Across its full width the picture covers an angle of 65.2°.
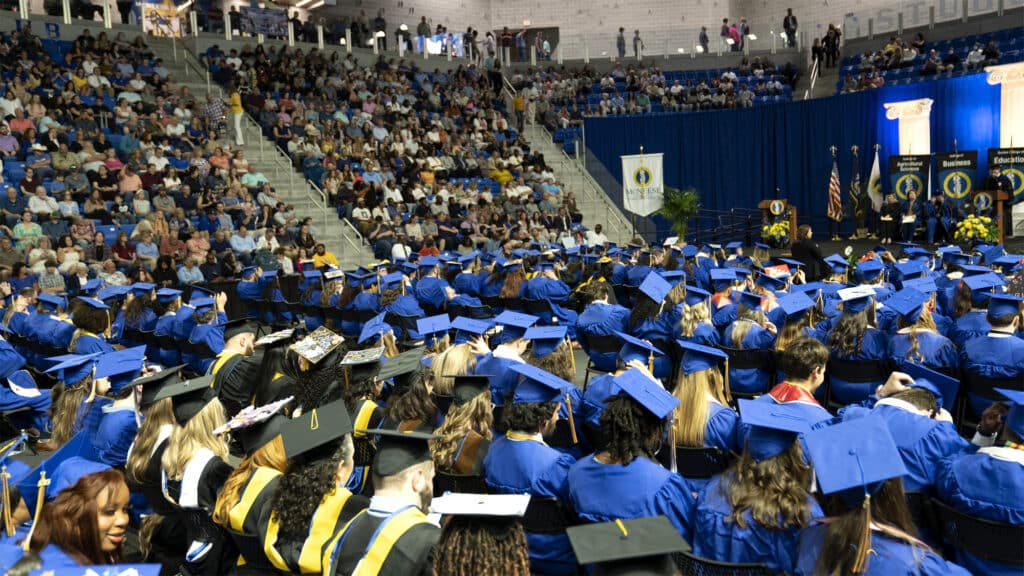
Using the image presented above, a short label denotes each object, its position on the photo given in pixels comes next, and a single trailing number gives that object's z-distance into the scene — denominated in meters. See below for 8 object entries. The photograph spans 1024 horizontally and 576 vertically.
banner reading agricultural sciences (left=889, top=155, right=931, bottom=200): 18.02
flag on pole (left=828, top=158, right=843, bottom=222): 19.70
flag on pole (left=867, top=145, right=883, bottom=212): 19.38
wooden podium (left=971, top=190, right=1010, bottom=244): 15.50
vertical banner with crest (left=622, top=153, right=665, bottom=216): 18.66
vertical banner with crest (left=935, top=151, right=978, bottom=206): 17.09
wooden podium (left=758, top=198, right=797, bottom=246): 19.05
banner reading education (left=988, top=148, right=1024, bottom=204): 16.59
